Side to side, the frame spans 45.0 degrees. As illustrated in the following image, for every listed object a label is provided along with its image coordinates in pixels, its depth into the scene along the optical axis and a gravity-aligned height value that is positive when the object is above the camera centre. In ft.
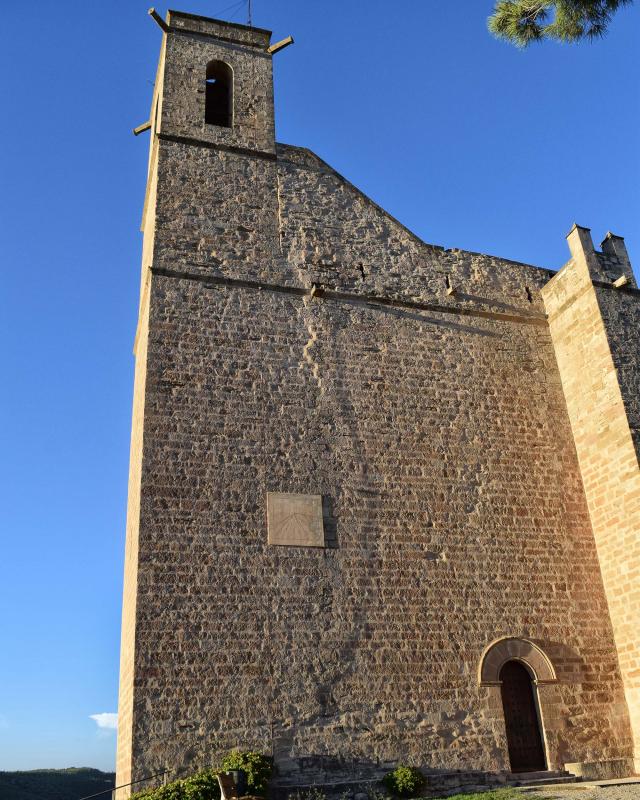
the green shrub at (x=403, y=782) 29.78 -0.17
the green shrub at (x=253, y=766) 27.68 +0.64
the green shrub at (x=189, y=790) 26.61 +0.00
